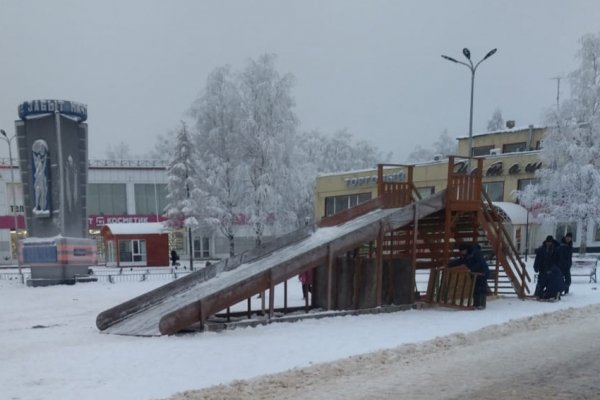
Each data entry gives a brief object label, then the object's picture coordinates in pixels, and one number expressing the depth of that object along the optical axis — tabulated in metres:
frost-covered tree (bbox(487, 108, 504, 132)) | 91.38
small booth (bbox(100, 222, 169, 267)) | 35.31
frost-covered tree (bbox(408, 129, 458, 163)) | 85.31
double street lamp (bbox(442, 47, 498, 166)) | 23.08
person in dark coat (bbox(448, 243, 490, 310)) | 11.15
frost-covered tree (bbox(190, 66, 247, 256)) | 28.77
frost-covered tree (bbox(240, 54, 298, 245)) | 28.42
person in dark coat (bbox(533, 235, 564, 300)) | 12.27
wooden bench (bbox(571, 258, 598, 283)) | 17.03
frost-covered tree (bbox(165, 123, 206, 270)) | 28.11
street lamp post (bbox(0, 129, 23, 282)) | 24.72
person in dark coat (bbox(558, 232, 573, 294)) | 13.00
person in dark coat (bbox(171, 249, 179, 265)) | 31.88
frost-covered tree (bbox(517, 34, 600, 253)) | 26.19
